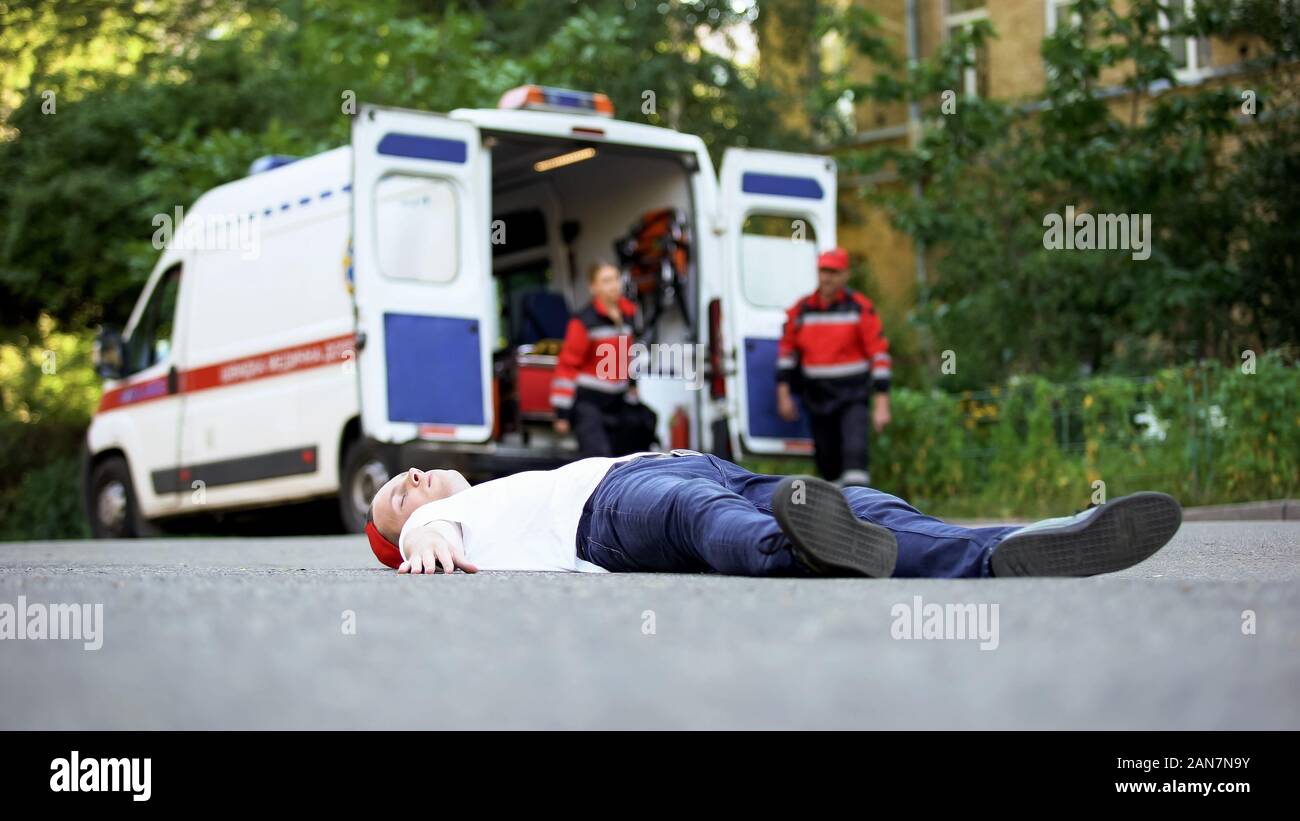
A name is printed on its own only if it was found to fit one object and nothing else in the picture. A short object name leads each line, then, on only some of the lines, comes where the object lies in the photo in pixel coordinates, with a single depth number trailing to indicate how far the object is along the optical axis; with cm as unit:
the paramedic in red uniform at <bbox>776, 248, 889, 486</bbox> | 1141
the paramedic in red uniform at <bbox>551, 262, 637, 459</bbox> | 1115
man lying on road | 432
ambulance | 1045
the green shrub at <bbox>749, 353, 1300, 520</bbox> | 1066
